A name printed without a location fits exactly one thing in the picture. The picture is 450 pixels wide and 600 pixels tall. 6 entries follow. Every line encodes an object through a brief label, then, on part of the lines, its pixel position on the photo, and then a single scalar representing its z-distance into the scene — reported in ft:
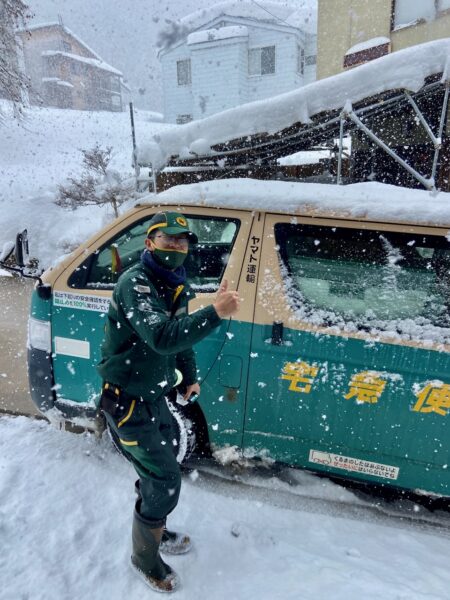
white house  67.72
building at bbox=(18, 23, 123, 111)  130.82
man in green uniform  5.83
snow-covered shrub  34.65
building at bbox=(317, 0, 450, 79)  24.14
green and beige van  7.89
